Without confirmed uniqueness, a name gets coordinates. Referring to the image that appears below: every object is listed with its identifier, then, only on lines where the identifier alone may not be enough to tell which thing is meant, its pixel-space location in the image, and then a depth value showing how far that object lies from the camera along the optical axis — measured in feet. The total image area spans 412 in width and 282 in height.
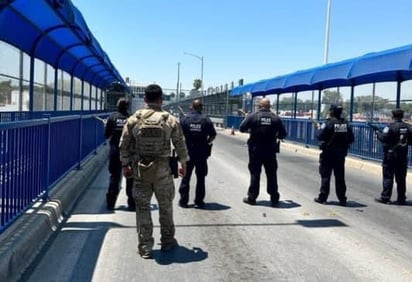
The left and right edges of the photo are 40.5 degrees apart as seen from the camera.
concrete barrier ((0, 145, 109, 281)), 16.68
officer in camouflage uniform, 19.79
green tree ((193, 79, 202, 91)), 436.35
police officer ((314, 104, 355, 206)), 32.50
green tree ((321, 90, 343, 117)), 79.10
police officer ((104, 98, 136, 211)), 28.84
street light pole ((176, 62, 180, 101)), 257.55
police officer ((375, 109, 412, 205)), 33.60
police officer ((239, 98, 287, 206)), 31.07
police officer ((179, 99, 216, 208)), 30.27
